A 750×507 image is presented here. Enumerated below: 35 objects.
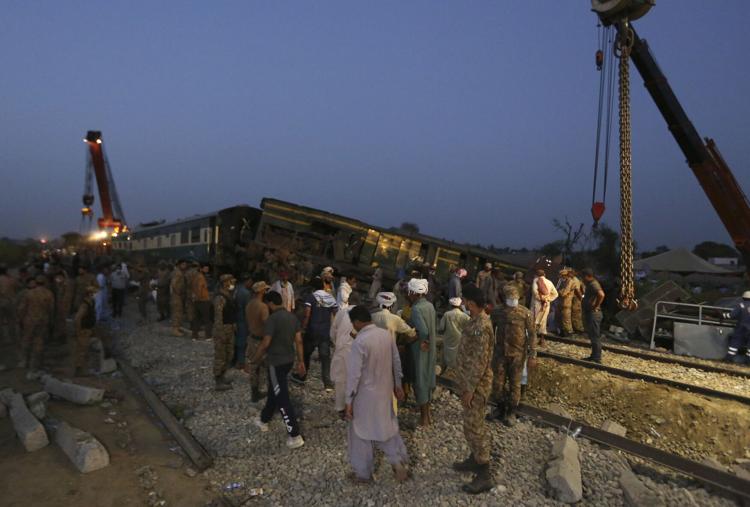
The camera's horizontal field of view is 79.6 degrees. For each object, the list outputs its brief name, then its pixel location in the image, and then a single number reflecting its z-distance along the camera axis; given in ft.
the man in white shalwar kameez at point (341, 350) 16.38
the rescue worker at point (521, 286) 34.55
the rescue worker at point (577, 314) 37.40
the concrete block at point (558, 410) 21.02
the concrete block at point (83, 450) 15.71
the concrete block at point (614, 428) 18.42
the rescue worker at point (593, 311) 26.78
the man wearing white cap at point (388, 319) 16.69
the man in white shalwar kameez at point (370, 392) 13.50
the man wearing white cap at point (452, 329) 19.99
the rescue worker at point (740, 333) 28.96
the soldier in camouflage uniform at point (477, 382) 13.62
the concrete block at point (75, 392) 21.94
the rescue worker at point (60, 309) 35.99
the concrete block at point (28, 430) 17.42
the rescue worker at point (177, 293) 36.04
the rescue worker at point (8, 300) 35.29
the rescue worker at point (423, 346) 17.76
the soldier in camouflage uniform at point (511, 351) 18.47
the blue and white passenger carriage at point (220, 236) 60.75
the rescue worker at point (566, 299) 35.47
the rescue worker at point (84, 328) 26.18
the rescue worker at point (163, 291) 40.55
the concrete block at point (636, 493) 12.41
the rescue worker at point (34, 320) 28.32
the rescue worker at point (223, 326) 23.50
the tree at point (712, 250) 153.07
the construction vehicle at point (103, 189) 102.63
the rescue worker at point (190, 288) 33.86
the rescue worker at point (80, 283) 37.58
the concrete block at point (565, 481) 13.14
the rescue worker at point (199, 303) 33.22
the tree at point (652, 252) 133.06
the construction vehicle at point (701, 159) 34.00
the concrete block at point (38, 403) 20.11
